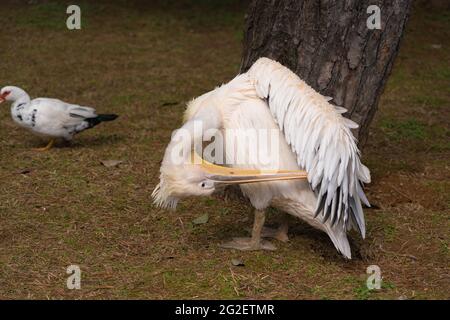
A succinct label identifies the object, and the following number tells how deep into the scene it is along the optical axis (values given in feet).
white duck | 19.74
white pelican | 12.84
